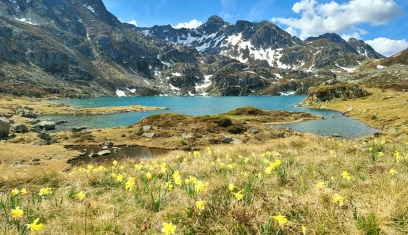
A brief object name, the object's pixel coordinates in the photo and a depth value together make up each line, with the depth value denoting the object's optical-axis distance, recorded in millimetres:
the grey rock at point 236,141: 29503
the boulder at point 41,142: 29547
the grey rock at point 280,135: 33906
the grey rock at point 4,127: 31469
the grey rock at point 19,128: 36828
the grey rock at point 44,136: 33094
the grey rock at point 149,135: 34300
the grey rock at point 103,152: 26122
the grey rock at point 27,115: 61406
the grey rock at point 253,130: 36228
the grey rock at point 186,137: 32688
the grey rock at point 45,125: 44022
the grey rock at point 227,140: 29797
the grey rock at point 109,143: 31133
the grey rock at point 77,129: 41525
